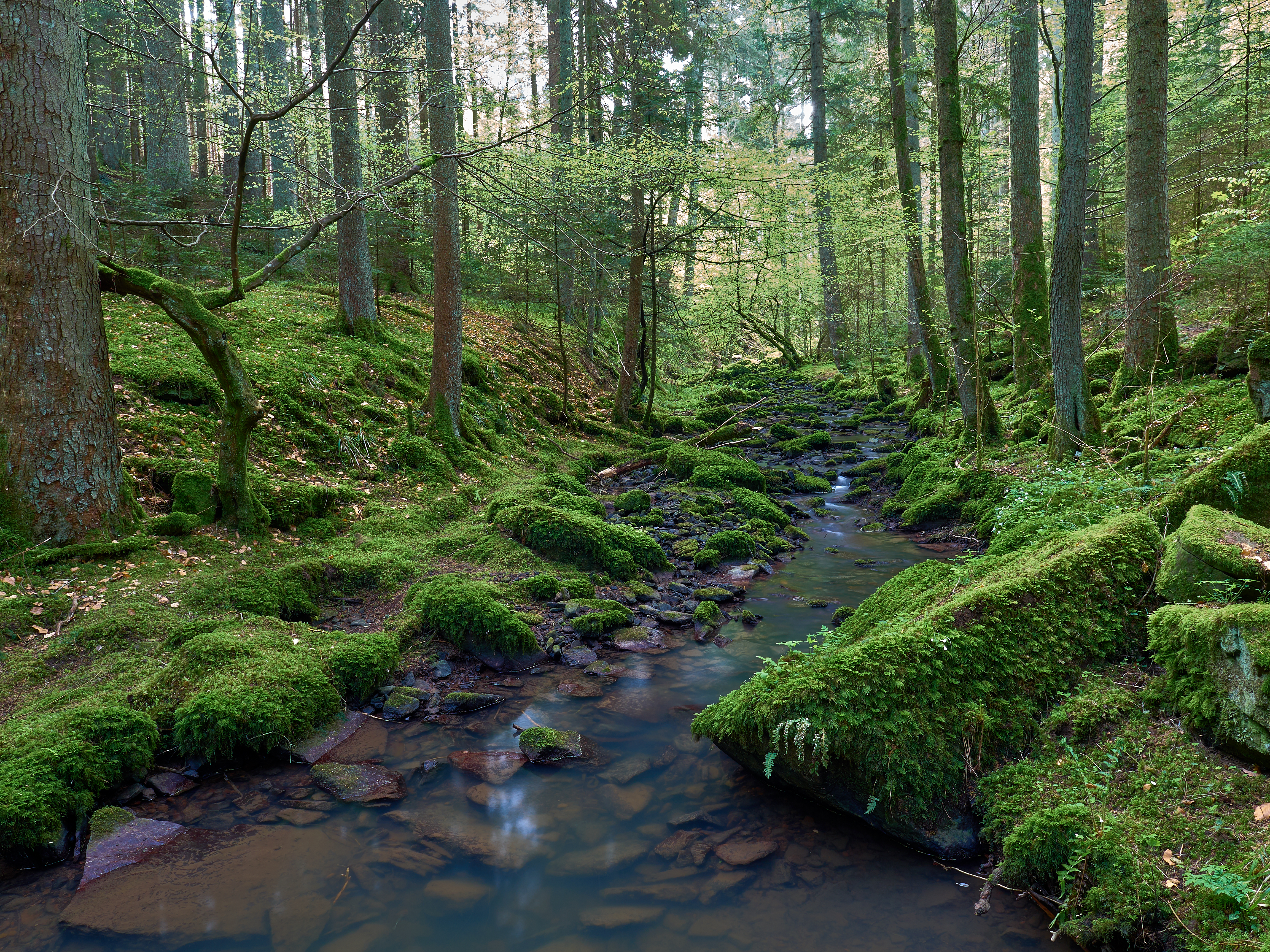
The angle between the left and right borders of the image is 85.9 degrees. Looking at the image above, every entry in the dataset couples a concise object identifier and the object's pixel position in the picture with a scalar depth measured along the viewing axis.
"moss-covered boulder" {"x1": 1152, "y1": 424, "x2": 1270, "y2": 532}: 4.17
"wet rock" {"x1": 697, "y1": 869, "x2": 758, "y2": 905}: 3.46
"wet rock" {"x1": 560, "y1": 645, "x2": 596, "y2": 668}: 5.89
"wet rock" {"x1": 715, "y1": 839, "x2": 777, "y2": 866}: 3.63
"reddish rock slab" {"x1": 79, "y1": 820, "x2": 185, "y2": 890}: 3.44
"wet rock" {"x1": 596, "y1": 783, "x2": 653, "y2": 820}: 4.20
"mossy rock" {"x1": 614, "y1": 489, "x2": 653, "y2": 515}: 10.04
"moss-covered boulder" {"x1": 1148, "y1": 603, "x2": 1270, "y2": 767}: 2.88
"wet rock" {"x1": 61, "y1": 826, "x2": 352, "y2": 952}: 3.21
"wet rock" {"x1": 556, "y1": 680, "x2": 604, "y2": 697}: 5.46
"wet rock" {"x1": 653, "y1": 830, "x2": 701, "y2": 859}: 3.80
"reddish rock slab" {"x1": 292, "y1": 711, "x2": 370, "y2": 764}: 4.44
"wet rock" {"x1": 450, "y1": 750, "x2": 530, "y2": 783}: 4.45
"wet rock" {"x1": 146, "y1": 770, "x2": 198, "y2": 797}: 3.97
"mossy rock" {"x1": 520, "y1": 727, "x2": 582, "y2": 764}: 4.65
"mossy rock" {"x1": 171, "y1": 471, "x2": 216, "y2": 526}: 6.30
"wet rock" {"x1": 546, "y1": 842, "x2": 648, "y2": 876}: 3.78
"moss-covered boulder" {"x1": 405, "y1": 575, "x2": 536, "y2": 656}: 5.79
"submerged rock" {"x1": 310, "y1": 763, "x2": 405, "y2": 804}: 4.16
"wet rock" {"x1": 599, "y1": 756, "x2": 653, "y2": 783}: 4.51
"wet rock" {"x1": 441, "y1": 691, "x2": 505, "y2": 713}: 5.13
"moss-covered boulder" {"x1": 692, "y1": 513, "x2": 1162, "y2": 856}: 3.44
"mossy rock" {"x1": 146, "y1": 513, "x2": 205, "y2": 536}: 5.97
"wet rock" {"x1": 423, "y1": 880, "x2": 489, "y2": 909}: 3.57
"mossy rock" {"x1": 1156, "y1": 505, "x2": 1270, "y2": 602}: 3.36
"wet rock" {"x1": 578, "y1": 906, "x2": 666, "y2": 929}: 3.39
